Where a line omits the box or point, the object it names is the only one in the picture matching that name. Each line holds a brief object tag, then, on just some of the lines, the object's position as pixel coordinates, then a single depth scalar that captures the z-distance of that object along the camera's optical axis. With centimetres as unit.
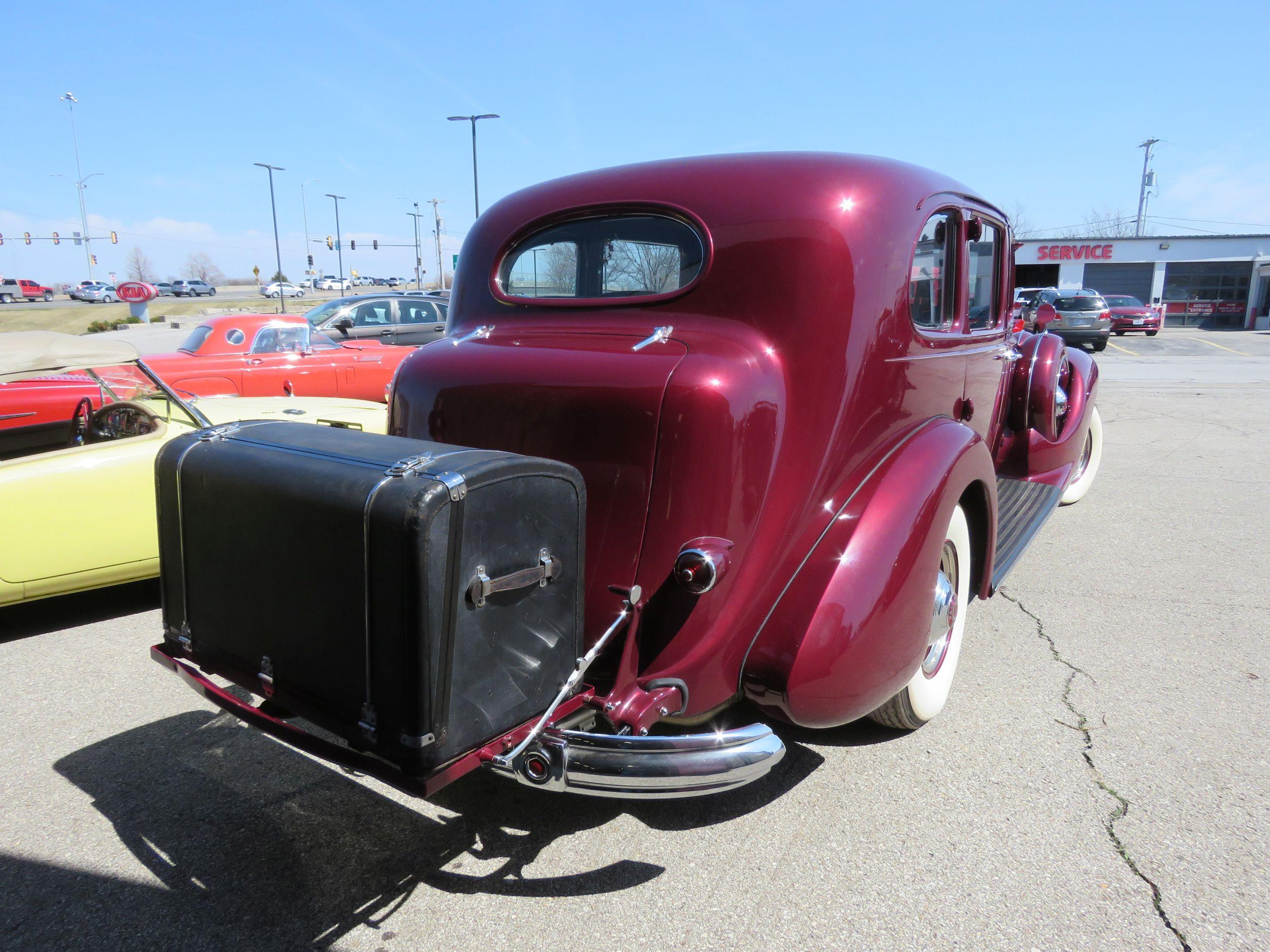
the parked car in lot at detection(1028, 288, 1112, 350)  2161
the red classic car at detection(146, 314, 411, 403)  779
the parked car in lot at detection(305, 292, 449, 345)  1068
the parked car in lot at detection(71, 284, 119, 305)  5712
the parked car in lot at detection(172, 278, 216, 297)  7162
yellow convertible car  379
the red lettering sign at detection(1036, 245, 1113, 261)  3584
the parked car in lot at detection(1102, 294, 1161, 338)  2712
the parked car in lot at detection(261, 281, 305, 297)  6191
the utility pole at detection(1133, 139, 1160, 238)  5734
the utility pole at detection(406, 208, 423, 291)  5416
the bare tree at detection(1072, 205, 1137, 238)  6669
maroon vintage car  231
